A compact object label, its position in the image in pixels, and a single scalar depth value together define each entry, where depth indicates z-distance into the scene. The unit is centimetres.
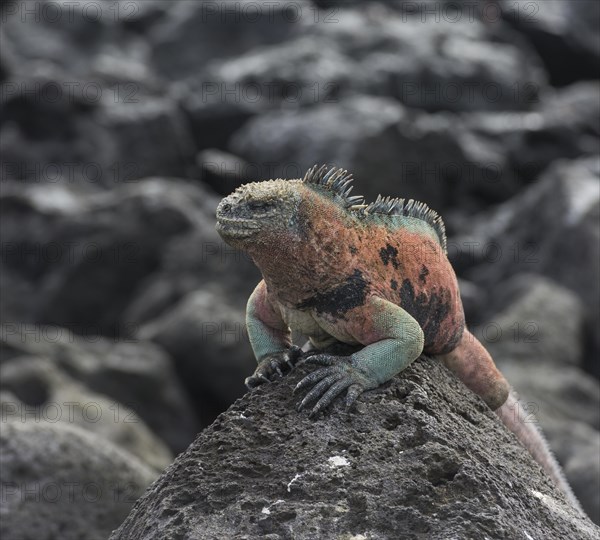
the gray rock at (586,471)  909
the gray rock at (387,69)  2511
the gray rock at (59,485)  710
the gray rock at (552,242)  1485
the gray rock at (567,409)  959
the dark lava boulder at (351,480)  423
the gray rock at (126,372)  1261
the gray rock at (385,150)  1881
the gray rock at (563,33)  2959
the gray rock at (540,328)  1355
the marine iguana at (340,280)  470
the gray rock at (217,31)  2933
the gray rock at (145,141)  2106
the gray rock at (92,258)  1602
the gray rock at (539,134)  2317
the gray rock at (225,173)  2075
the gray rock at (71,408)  1078
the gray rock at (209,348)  1365
